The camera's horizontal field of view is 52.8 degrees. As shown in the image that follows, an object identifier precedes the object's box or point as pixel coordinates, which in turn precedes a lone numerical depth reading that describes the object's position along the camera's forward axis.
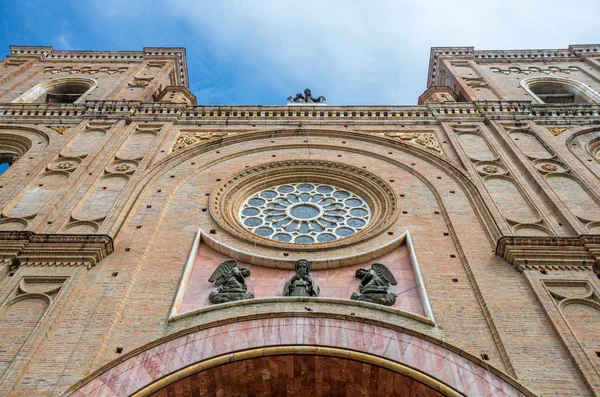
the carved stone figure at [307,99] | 20.92
